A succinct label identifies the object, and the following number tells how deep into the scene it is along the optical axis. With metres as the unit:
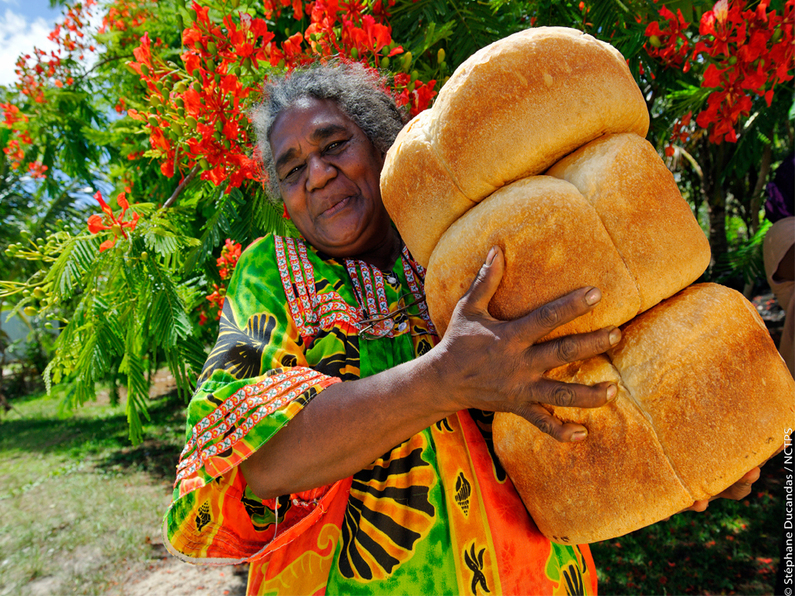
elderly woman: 0.59
